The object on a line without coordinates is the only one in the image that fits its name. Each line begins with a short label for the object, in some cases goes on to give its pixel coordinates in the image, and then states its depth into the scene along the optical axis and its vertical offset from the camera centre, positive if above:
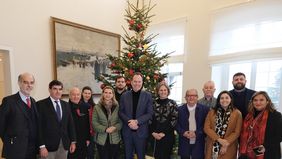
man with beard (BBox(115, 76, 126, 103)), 2.89 -0.28
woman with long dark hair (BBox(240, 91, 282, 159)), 1.99 -0.67
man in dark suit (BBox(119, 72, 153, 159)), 2.36 -0.59
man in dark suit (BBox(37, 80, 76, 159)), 2.05 -0.67
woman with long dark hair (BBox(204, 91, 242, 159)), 2.17 -0.72
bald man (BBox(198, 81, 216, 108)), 2.67 -0.39
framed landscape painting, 4.05 +0.37
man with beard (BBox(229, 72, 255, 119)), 2.56 -0.33
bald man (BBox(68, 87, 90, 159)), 2.51 -0.78
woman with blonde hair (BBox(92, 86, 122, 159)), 2.39 -0.76
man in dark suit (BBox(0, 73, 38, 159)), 1.84 -0.60
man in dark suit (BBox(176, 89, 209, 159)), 2.34 -0.77
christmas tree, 3.25 +0.15
